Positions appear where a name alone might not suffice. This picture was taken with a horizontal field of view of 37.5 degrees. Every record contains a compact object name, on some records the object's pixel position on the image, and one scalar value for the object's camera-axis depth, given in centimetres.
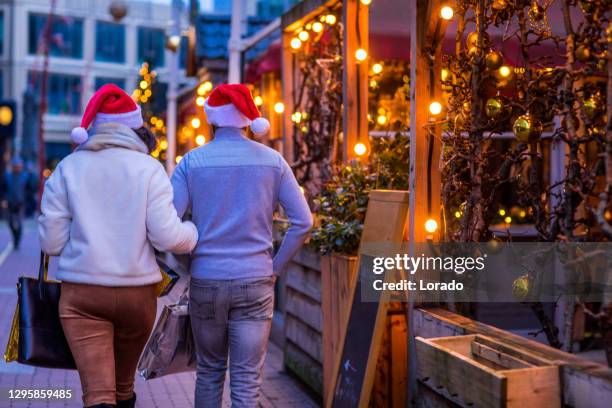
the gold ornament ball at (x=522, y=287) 415
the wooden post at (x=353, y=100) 672
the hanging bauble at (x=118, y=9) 1647
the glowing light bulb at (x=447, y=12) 463
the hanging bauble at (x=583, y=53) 363
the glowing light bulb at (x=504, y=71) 451
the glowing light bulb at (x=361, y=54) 665
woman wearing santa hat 367
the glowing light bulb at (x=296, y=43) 836
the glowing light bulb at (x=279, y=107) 952
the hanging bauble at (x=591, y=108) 379
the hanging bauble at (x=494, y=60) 438
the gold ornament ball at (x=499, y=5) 446
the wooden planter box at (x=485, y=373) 333
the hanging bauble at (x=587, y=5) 372
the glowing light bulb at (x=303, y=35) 832
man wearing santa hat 394
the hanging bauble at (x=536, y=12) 427
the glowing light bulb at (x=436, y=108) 481
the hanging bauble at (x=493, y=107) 434
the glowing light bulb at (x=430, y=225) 471
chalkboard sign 444
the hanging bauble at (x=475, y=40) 462
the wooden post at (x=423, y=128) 471
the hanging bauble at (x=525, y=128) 399
